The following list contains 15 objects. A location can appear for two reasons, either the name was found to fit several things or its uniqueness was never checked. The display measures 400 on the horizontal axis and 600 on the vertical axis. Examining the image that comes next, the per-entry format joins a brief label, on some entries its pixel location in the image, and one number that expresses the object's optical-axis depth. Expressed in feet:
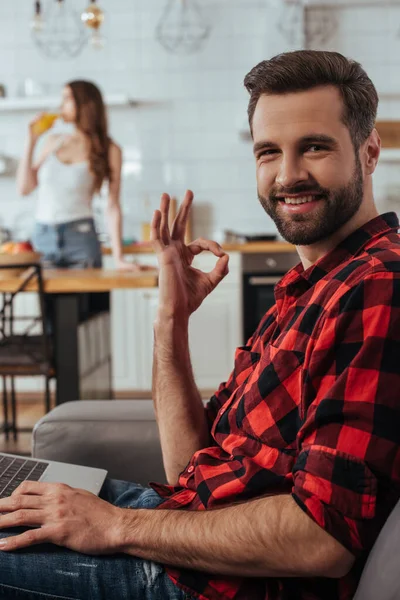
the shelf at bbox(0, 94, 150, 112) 15.47
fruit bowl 8.54
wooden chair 8.43
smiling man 2.69
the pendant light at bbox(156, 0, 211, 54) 16.06
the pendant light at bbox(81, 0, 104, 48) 11.86
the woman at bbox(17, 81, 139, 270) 11.51
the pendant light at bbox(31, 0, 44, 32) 12.60
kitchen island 8.39
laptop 4.00
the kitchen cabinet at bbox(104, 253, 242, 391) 14.34
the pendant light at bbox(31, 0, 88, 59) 16.24
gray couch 4.91
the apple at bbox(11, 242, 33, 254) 8.91
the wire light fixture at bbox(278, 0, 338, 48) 15.90
